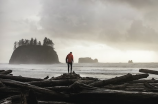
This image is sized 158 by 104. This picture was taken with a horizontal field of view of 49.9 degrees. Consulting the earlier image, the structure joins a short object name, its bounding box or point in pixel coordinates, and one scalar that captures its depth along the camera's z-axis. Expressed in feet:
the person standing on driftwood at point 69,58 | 57.44
